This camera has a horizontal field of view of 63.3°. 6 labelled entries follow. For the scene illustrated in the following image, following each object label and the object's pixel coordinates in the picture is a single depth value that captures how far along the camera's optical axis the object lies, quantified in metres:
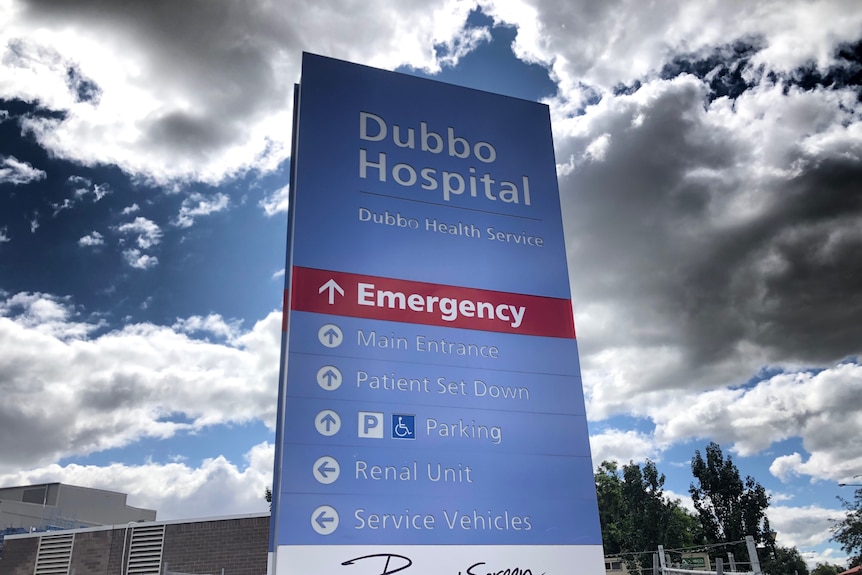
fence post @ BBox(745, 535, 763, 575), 17.84
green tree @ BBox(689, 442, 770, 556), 43.00
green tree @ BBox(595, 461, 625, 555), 47.44
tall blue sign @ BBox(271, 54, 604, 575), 6.13
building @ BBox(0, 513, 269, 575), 16.48
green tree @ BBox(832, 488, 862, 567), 25.42
